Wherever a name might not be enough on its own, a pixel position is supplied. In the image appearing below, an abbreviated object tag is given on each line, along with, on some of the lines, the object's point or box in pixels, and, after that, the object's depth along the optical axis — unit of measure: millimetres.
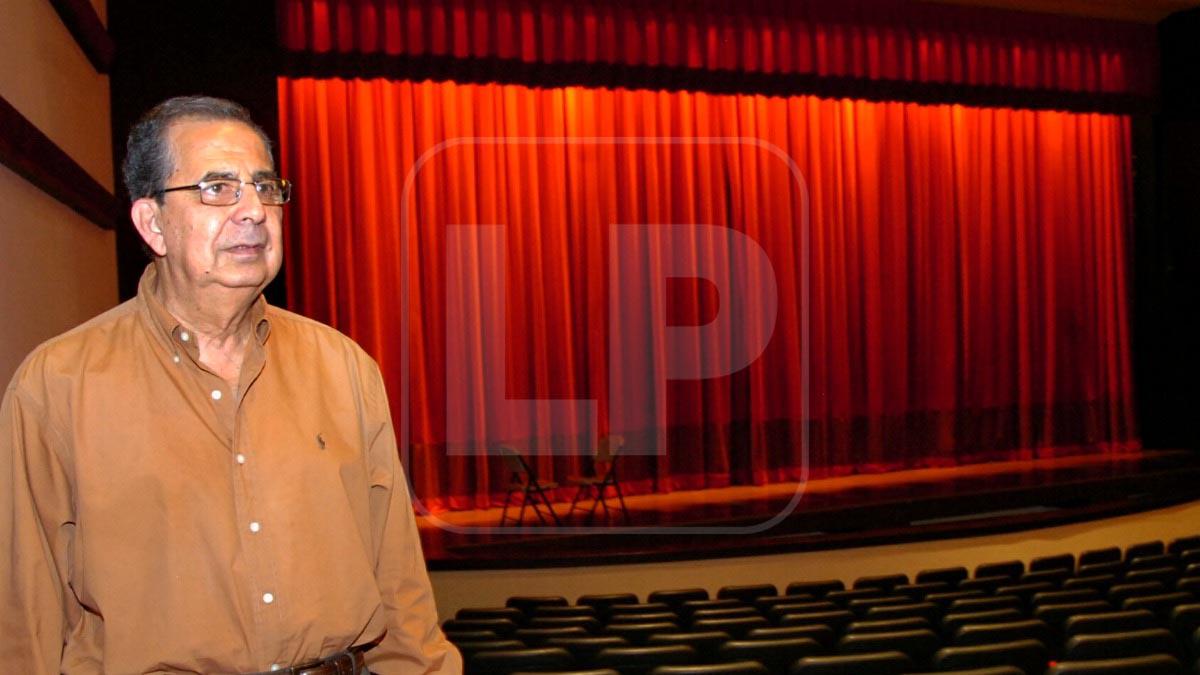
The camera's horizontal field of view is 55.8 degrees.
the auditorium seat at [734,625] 4285
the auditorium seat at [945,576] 5906
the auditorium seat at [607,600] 5727
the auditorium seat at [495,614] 5205
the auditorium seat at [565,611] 5219
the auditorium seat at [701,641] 3701
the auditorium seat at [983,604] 4453
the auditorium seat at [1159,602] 4246
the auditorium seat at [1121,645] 3240
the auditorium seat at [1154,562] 5656
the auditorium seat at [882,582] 5832
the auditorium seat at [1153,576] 5126
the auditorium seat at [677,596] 5703
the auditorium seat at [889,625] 3838
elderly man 1520
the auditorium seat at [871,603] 4844
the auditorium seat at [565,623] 4750
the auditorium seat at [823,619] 4352
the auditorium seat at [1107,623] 3773
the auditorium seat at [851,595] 5277
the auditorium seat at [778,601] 5246
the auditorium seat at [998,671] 2768
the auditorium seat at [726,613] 4789
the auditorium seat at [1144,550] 6367
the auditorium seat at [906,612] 4414
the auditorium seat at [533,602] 5724
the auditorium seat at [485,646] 3785
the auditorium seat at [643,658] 3506
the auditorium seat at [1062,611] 4180
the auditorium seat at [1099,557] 6289
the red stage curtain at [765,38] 8750
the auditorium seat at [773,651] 3592
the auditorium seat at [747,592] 5863
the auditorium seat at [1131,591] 4652
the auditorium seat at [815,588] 5809
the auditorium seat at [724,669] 3037
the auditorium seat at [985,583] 5441
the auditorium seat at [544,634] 4219
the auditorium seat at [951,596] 4812
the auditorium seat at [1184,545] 6449
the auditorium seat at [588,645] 3646
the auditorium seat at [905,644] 3535
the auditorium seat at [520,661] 3473
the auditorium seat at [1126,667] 2719
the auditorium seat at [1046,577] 5668
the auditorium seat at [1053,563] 6184
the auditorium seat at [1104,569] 5719
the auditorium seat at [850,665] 3064
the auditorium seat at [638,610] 5199
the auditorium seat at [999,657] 3240
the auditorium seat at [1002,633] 3631
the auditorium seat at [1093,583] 5105
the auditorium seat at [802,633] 3773
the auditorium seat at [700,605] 5160
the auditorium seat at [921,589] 5363
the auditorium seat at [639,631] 4277
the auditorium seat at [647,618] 4734
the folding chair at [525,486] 8883
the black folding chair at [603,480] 9156
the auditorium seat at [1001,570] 5945
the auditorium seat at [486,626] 4703
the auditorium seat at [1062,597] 4586
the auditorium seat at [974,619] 4023
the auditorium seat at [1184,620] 3877
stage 7398
